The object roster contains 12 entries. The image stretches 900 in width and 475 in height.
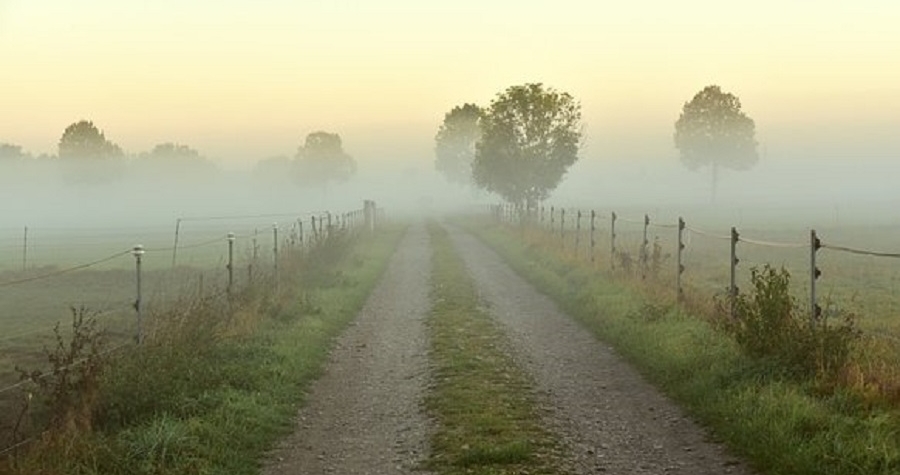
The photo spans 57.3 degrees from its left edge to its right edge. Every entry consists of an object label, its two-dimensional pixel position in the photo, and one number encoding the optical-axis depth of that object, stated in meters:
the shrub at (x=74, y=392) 8.27
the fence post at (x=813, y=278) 10.97
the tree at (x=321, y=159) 141.62
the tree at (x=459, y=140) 95.12
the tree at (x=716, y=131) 92.50
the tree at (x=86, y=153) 112.31
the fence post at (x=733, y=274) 13.81
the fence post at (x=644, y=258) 20.85
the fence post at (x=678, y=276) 17.17
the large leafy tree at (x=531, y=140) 52.75
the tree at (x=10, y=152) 158.79
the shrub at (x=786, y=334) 9.92
